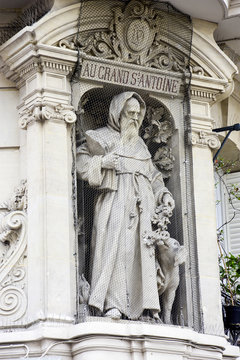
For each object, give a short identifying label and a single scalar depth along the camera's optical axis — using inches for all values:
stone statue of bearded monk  486.0
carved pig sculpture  498.6
